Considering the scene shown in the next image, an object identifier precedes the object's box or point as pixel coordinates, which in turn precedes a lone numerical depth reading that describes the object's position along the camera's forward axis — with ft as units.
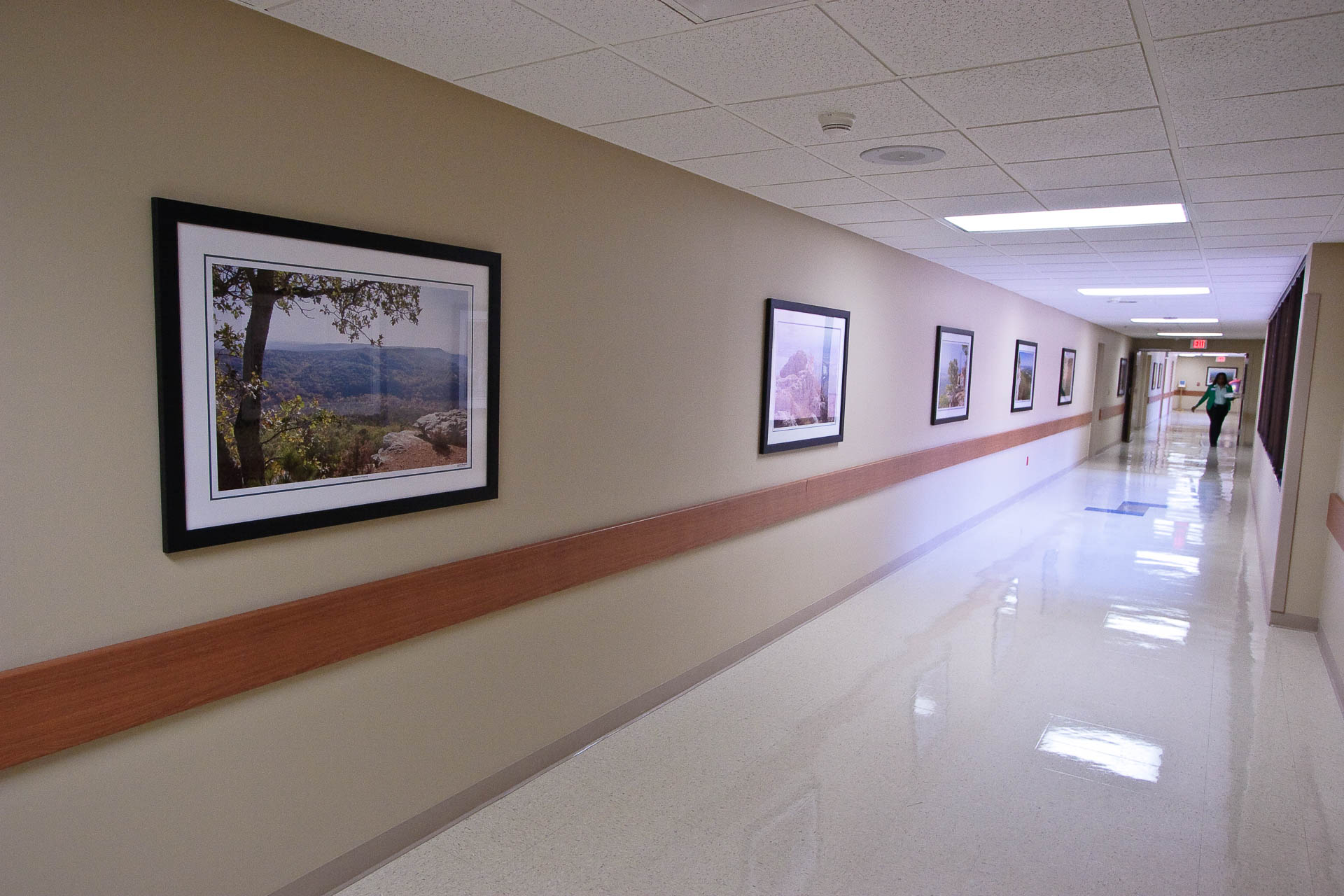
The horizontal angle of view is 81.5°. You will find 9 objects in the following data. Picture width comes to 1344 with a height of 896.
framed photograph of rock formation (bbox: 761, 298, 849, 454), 14.62
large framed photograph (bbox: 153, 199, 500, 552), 6.49
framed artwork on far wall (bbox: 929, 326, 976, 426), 22.11
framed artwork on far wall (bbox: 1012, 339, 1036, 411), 29.58
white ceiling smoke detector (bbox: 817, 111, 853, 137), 8.70
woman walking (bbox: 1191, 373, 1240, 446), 52.65
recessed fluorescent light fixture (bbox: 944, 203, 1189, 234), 13.24
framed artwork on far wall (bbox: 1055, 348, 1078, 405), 36.94
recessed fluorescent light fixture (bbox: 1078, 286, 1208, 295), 23.97
